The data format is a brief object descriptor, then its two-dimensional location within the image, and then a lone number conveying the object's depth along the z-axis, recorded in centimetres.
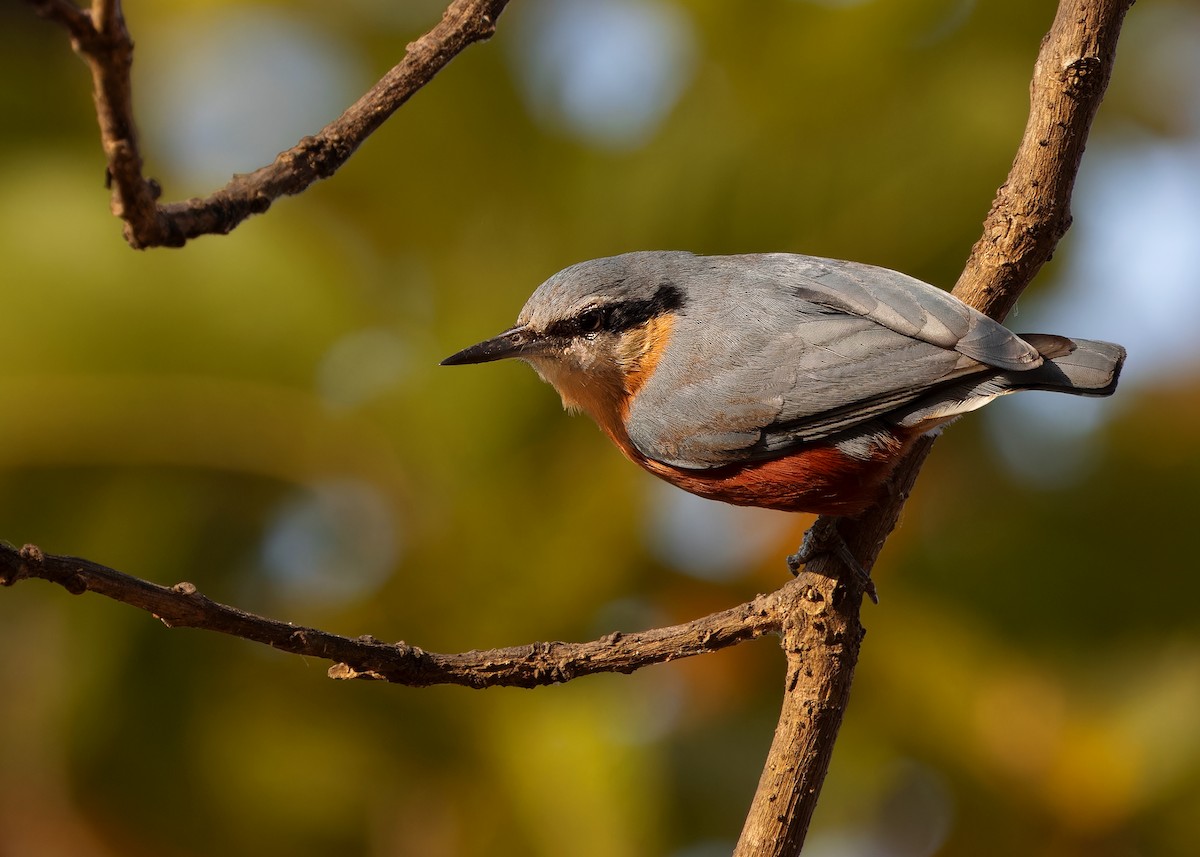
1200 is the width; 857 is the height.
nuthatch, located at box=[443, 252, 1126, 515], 339
